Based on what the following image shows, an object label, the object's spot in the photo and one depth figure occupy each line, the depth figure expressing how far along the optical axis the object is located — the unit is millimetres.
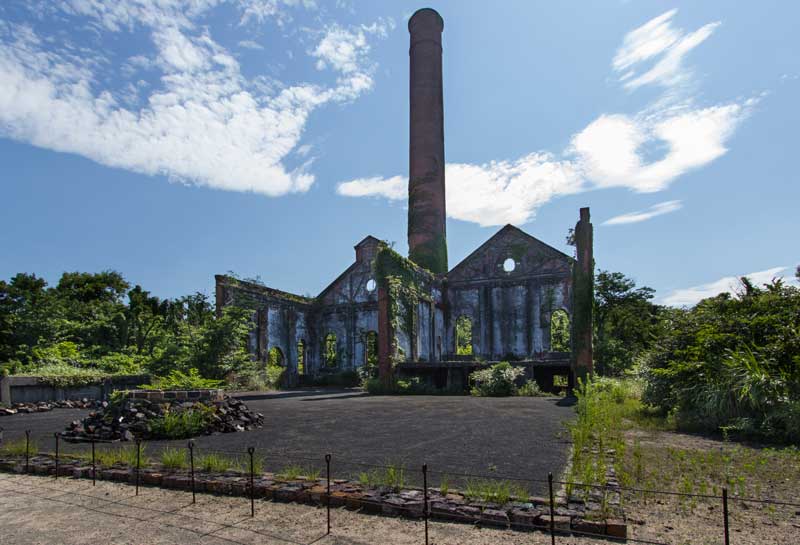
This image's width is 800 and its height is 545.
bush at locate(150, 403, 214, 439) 9953
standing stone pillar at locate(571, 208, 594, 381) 20125
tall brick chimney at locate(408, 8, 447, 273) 32156
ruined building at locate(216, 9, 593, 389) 25297
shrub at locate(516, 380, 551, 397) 20391
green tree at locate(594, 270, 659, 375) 27281
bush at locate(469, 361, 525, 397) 20484
